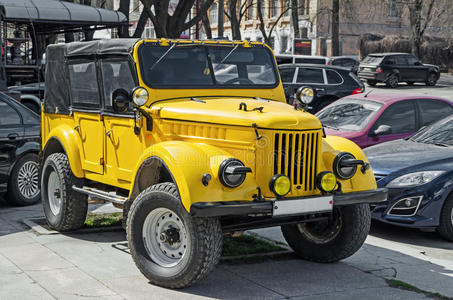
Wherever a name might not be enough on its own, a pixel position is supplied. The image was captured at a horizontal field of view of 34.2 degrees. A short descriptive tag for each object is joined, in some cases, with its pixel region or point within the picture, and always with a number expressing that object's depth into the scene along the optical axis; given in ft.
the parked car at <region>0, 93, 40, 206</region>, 33.45
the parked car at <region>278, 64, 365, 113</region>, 64.49
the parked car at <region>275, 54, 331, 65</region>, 97.96
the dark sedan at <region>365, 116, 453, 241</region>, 26.99
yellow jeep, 19.89
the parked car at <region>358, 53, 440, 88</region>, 113.60
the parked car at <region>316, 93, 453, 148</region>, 36.81
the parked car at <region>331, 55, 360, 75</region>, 123.54
